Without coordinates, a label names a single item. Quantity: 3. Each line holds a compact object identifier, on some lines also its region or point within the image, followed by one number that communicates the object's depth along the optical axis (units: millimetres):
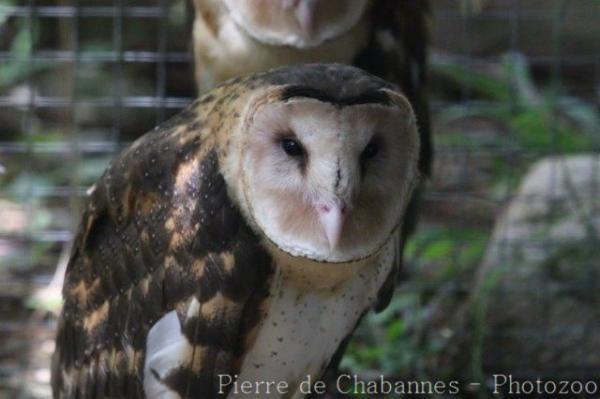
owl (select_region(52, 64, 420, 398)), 3371
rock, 6242
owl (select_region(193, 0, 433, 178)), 5078
